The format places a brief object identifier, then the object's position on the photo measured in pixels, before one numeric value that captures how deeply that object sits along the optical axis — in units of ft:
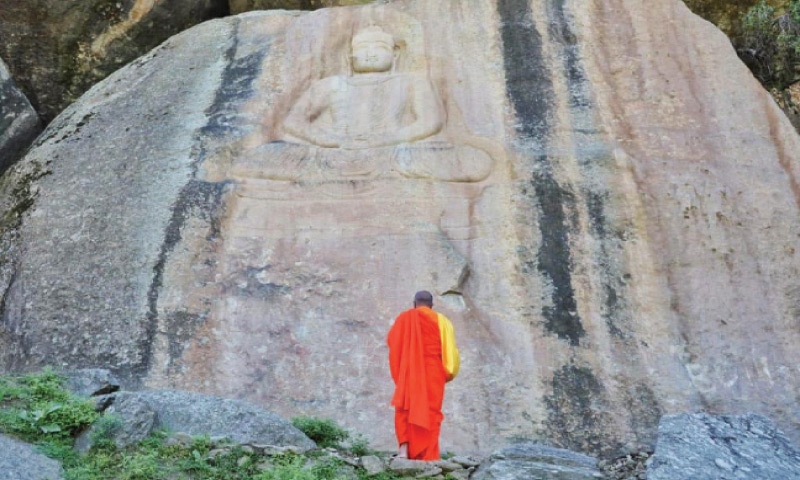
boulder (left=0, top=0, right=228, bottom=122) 39.93
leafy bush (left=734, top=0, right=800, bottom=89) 39.45
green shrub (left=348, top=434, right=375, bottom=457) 21.52
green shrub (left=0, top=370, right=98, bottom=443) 20.66
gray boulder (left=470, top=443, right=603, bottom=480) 19.11
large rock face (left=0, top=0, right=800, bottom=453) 27.61
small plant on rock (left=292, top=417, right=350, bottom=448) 22.70
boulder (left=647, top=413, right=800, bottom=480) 18.40
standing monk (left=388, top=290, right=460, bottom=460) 21.65
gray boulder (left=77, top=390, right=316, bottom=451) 20.77
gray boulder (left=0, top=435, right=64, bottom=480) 18.63
